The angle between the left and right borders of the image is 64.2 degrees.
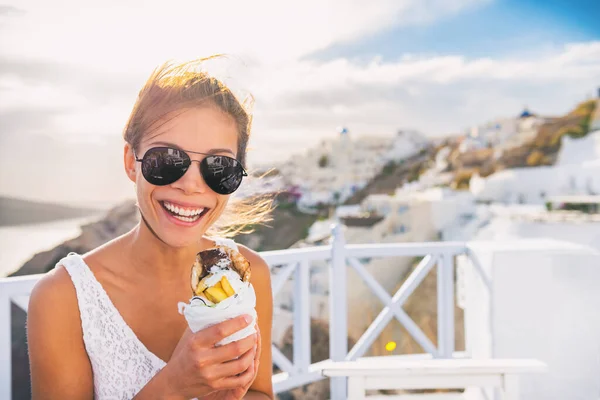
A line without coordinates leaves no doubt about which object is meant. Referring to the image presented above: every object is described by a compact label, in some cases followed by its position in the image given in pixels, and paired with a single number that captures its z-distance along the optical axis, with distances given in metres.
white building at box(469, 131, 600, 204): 37.19
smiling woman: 1.33
